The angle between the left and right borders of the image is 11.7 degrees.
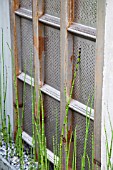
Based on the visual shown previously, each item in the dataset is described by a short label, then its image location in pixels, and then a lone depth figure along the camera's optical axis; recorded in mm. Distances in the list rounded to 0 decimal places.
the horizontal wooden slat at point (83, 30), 2602
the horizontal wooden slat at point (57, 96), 2824
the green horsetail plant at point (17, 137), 3160
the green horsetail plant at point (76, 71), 2657
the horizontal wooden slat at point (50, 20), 2945
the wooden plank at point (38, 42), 3100
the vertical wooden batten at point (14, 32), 3379
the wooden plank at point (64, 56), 2773
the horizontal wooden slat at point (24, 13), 3261
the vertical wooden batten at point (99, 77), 2438
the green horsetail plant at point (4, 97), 3465
